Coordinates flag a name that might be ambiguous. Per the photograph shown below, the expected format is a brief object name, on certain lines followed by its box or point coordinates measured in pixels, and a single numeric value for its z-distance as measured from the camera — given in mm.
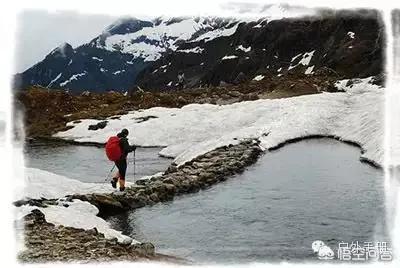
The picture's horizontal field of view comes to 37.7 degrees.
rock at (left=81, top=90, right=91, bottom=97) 39009
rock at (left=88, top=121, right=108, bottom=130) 29625
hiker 11552
